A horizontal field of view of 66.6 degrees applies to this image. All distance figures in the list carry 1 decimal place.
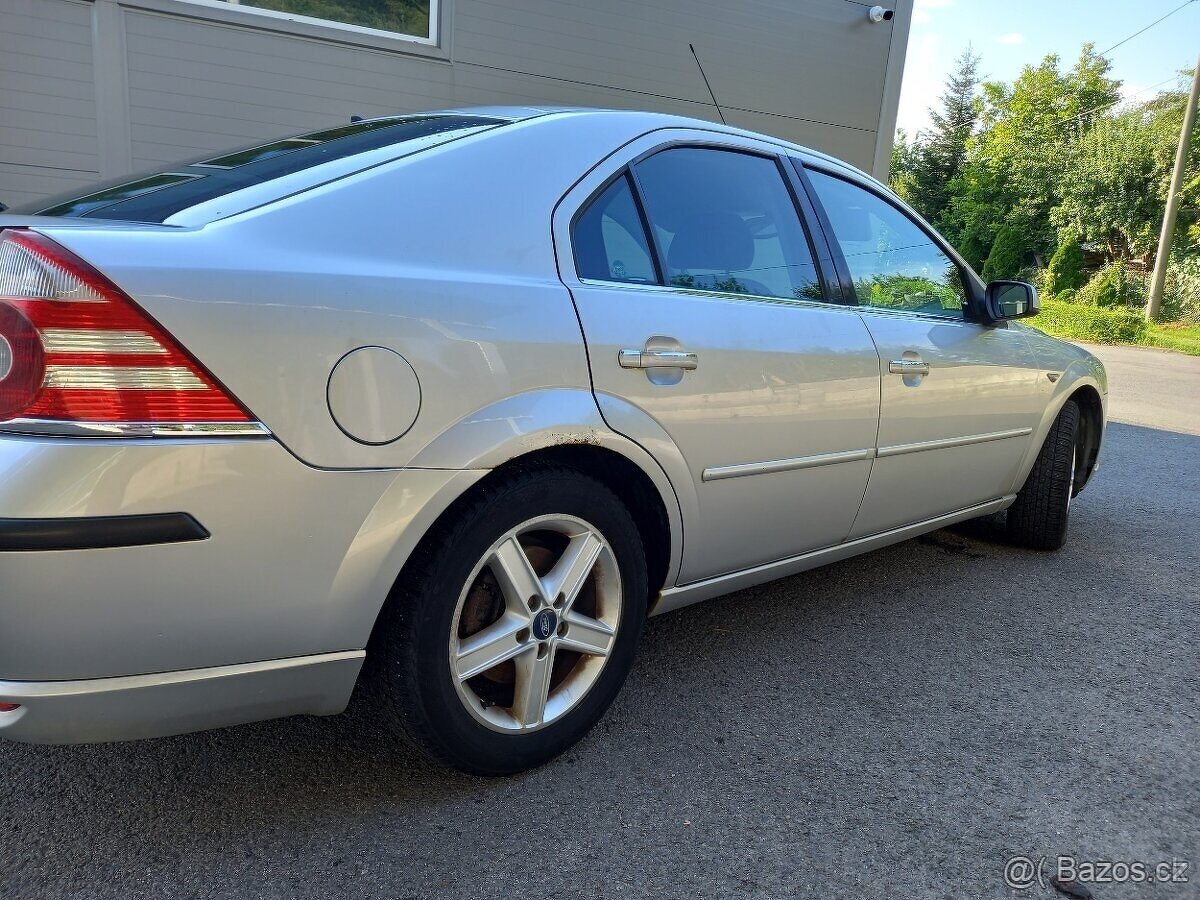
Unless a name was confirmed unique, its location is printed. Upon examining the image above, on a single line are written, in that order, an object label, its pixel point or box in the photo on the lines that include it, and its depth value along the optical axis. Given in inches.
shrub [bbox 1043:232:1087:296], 1093.1
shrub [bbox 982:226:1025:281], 1250.0
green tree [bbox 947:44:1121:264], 1250.0
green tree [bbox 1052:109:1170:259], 1033.5
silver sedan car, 58.2
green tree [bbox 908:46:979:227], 1733.5
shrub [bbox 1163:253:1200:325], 916.0
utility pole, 787.4
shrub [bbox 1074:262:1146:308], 970.7
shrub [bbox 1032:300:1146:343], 763.4
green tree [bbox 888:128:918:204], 1775.3
